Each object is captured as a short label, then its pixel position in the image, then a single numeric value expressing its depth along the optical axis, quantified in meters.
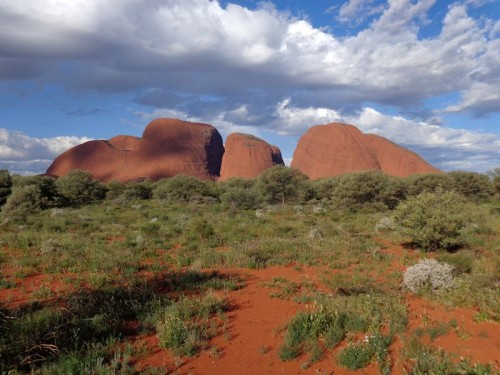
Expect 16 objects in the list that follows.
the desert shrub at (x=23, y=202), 23.17
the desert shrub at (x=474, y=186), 38.09
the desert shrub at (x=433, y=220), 12.18
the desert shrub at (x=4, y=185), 31.64
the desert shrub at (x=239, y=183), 49.12
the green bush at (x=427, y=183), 39.12
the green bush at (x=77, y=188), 37.19
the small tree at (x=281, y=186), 40.00
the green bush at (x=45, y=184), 33.36
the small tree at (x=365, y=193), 31.19
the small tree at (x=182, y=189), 40.81
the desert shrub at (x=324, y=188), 41.72
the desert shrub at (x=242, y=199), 31.50
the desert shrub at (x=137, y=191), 44.09
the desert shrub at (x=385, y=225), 16.49
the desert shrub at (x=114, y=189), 43.81
